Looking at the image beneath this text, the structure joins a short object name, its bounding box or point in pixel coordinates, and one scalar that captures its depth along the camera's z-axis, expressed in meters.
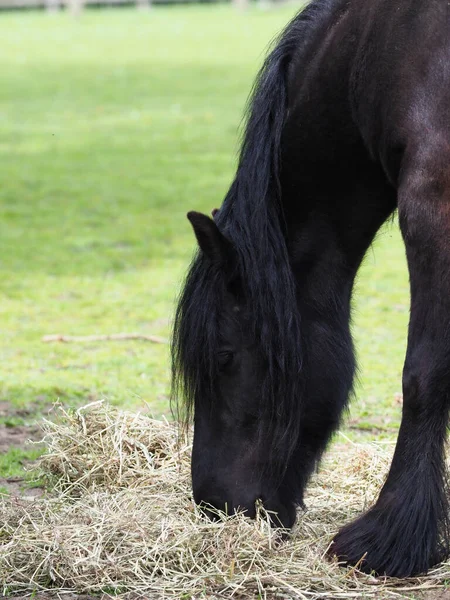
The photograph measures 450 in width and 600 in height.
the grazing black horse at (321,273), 6.79
